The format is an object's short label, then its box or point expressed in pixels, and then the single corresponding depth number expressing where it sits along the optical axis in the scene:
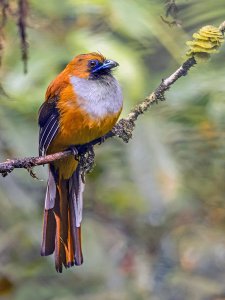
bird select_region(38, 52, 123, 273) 7.13
